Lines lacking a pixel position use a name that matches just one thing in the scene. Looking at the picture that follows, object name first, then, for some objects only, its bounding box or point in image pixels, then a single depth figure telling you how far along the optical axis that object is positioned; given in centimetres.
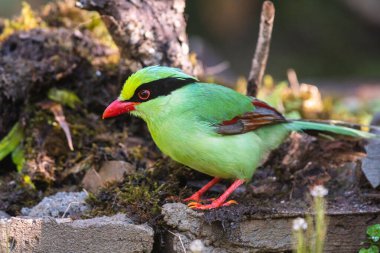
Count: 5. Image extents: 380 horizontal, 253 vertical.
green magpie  909
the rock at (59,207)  968
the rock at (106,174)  1054
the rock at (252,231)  879
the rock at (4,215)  943
